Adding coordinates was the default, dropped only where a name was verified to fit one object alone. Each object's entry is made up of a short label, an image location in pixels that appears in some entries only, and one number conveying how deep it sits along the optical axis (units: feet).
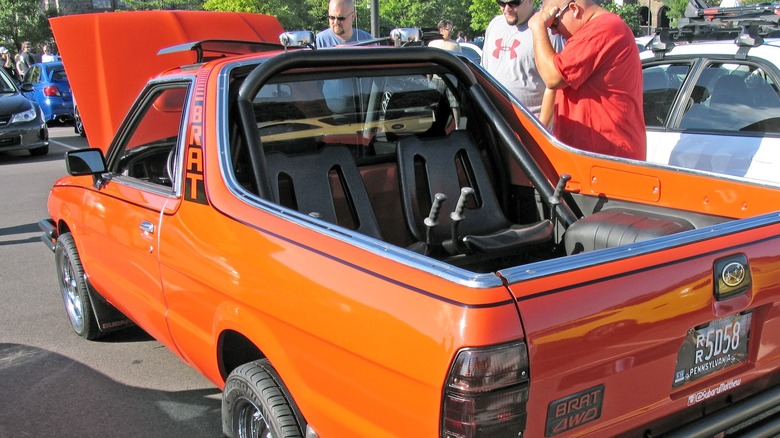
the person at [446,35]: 25.20
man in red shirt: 12.57
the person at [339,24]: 19.10
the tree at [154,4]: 106.22
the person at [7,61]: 66.53
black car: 38.81
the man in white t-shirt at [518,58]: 16.55
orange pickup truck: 5.98
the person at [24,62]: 68.54
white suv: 15.70
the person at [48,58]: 67.47
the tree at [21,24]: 111.55
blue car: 54.39
